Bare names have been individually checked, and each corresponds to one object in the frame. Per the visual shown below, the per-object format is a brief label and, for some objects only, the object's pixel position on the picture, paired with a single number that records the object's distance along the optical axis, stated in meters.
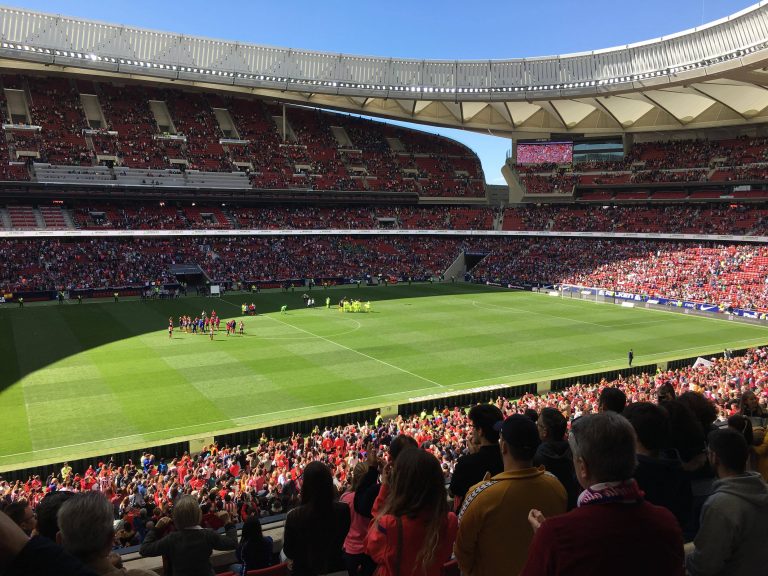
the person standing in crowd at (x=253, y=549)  5.75
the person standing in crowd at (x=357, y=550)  4.57
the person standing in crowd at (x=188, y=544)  4.82
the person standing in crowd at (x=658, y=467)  4.44
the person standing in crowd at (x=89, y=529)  3.19
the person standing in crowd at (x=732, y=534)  3.72
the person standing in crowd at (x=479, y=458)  4.91
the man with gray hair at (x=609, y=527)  2.74
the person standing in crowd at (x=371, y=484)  4.85
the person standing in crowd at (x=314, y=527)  4.66
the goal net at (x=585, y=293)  55.00
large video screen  78.75
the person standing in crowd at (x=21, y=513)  4.61
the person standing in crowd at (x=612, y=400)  6.49
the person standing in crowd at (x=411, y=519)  3.73
